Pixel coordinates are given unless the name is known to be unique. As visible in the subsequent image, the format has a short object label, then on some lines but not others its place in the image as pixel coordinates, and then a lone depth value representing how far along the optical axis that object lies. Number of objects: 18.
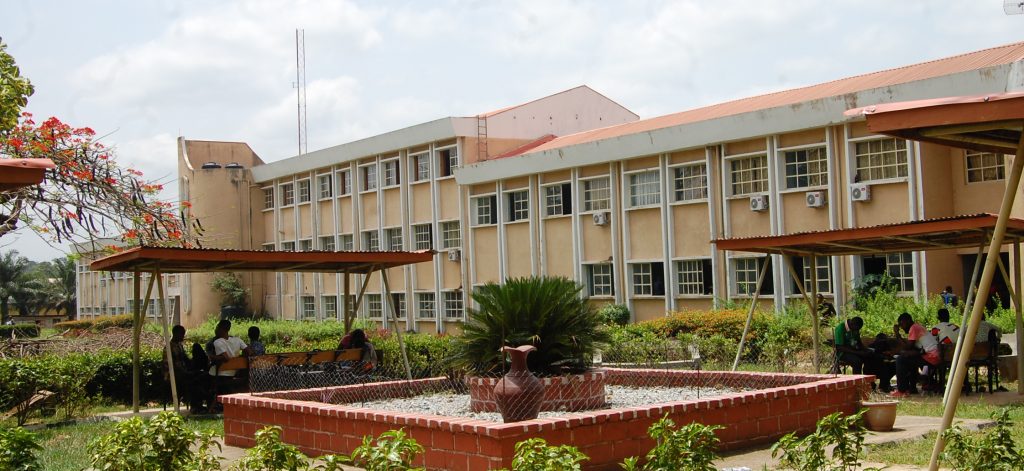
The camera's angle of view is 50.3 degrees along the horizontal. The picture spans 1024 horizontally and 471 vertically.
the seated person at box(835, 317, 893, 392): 15.32
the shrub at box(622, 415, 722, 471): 6.57
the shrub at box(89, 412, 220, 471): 6.84
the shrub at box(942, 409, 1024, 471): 6.38
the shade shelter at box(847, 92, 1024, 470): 6.54
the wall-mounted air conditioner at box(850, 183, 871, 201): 23.34
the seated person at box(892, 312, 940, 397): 14.58
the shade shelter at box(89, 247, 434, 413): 13.96
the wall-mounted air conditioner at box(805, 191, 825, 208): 24.25
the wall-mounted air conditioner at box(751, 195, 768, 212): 25.64
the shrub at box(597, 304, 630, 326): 28.82
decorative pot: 9.96
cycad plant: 11.77
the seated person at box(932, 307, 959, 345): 14.92
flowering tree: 15.84
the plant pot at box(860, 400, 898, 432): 10.89
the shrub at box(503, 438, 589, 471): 5.99
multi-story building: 23.14
